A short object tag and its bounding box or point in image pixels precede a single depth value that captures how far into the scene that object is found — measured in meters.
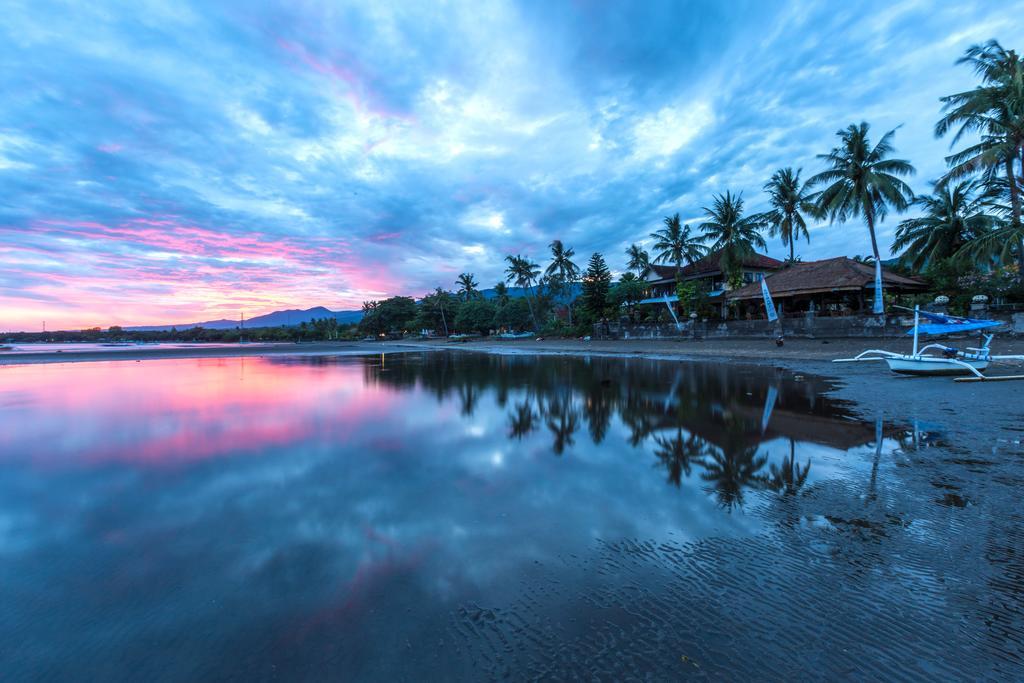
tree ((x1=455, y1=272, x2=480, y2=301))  96.88
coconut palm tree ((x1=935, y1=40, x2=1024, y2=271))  21.91
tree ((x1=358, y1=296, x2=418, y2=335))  104.56
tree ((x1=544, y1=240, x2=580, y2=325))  60.44
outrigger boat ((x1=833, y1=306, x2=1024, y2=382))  13.06
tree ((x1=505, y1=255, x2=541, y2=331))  67.56
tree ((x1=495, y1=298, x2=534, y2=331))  77.50
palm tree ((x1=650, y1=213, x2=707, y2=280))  46.84
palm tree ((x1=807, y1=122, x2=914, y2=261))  31.48
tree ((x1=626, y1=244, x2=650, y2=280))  64.75
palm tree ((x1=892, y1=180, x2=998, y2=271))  29.51
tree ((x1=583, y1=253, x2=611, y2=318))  46.09
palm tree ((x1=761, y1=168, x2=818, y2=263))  39.25
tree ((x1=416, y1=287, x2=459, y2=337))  94.47
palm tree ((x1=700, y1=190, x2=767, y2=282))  40.89
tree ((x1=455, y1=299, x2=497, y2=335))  80.69
